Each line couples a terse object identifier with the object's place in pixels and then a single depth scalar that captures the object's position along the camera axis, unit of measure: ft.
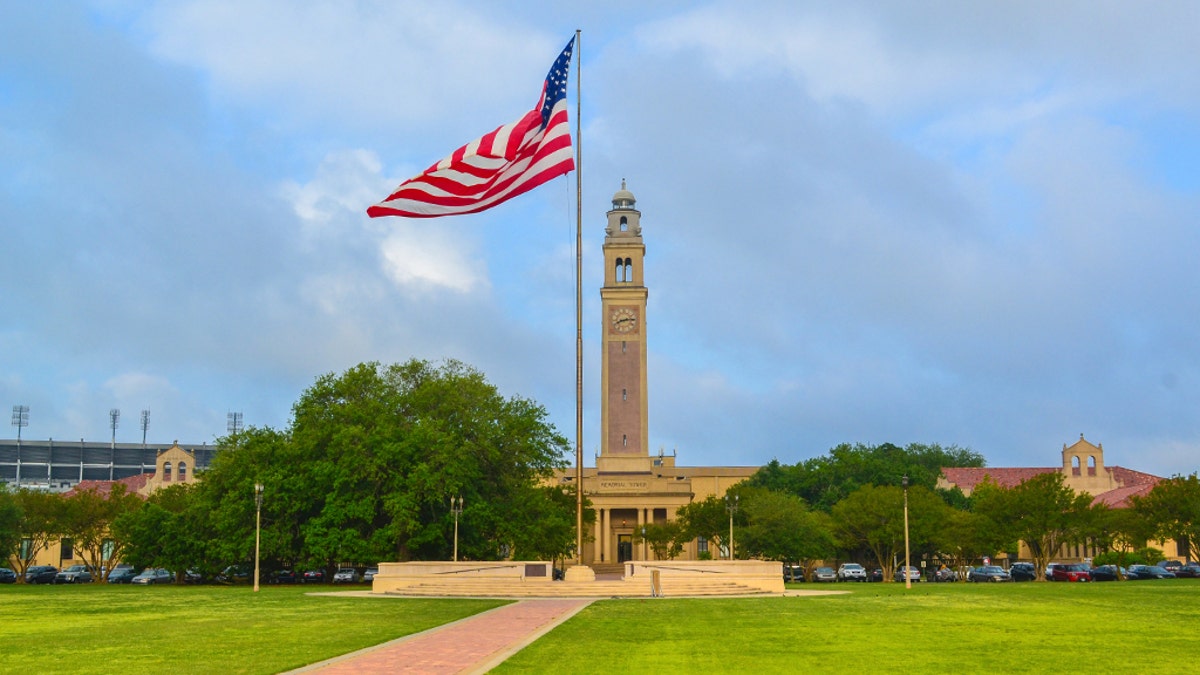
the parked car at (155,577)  215.10
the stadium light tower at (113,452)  576.57
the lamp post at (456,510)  181.98
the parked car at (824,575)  245.65
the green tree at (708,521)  270.87
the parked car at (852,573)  247.09
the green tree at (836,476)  333.42
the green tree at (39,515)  233.96
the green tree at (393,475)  190.49
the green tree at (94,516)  234.58
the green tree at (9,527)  217.97
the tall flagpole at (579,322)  124.67
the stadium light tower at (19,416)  581.12
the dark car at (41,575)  244.22
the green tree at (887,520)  239.30
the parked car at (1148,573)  222.69
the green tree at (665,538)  287.28
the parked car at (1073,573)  207.92
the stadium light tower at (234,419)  588.95
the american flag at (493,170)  107.04
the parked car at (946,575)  250.37
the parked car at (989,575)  223.51
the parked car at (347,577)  222.89
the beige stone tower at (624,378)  340.59
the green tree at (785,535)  240.94
